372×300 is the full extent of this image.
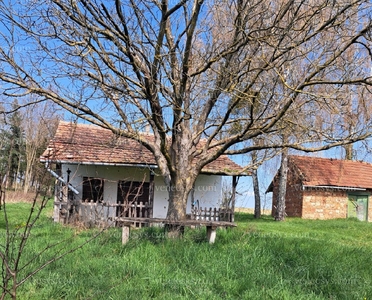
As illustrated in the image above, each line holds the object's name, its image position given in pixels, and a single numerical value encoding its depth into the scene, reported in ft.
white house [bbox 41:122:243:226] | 41.64
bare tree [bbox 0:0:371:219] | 21.44
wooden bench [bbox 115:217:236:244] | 23.44
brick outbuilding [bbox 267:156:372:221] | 72.69
